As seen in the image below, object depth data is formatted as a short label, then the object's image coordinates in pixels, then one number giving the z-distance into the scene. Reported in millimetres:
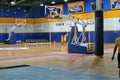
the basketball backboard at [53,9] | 13964
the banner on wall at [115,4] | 18199
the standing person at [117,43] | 4901
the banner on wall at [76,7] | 21241
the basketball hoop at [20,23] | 22813
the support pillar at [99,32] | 10096
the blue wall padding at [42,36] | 20285
